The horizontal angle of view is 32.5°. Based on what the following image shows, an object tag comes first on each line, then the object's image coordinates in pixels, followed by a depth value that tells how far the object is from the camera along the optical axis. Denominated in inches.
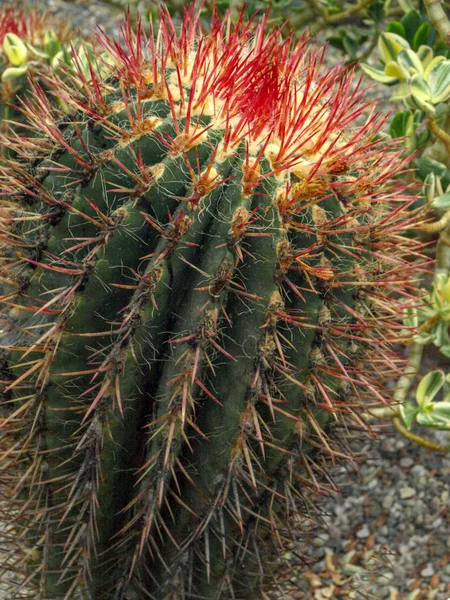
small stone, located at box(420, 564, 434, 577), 58.6
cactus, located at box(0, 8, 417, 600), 36.2
